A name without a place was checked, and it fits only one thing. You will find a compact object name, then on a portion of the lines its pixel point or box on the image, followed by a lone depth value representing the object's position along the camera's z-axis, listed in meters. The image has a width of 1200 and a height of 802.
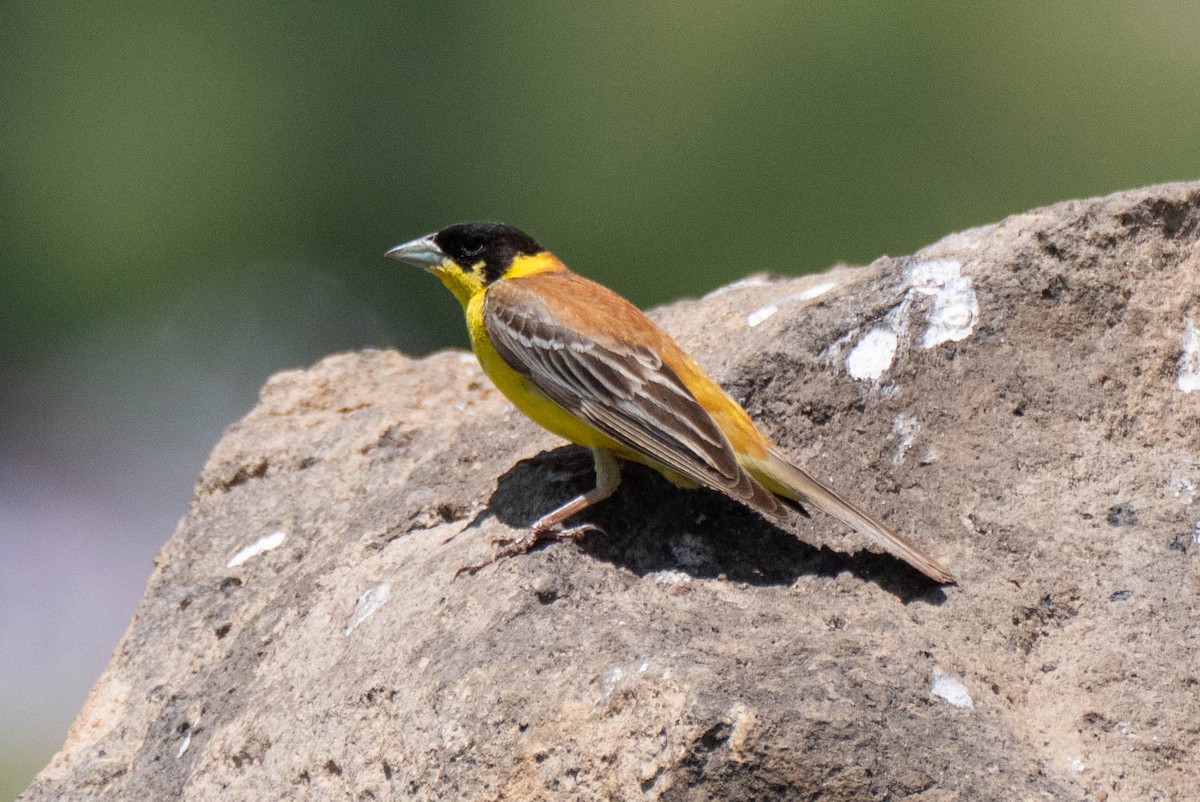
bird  9.37
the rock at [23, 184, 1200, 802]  7.96
